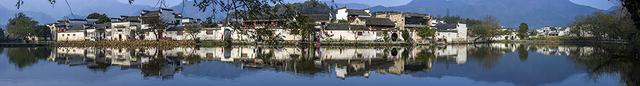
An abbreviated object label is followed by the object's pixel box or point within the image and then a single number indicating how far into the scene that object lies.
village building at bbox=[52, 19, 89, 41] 65.12
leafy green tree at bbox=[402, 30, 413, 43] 55.98
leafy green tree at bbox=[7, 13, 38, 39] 67.56
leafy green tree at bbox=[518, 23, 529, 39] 89.69
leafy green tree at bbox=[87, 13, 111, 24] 70.13
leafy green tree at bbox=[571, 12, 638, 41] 47.42
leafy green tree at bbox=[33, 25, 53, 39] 70.44
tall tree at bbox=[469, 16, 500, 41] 76.75
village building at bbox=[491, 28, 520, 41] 85.01
